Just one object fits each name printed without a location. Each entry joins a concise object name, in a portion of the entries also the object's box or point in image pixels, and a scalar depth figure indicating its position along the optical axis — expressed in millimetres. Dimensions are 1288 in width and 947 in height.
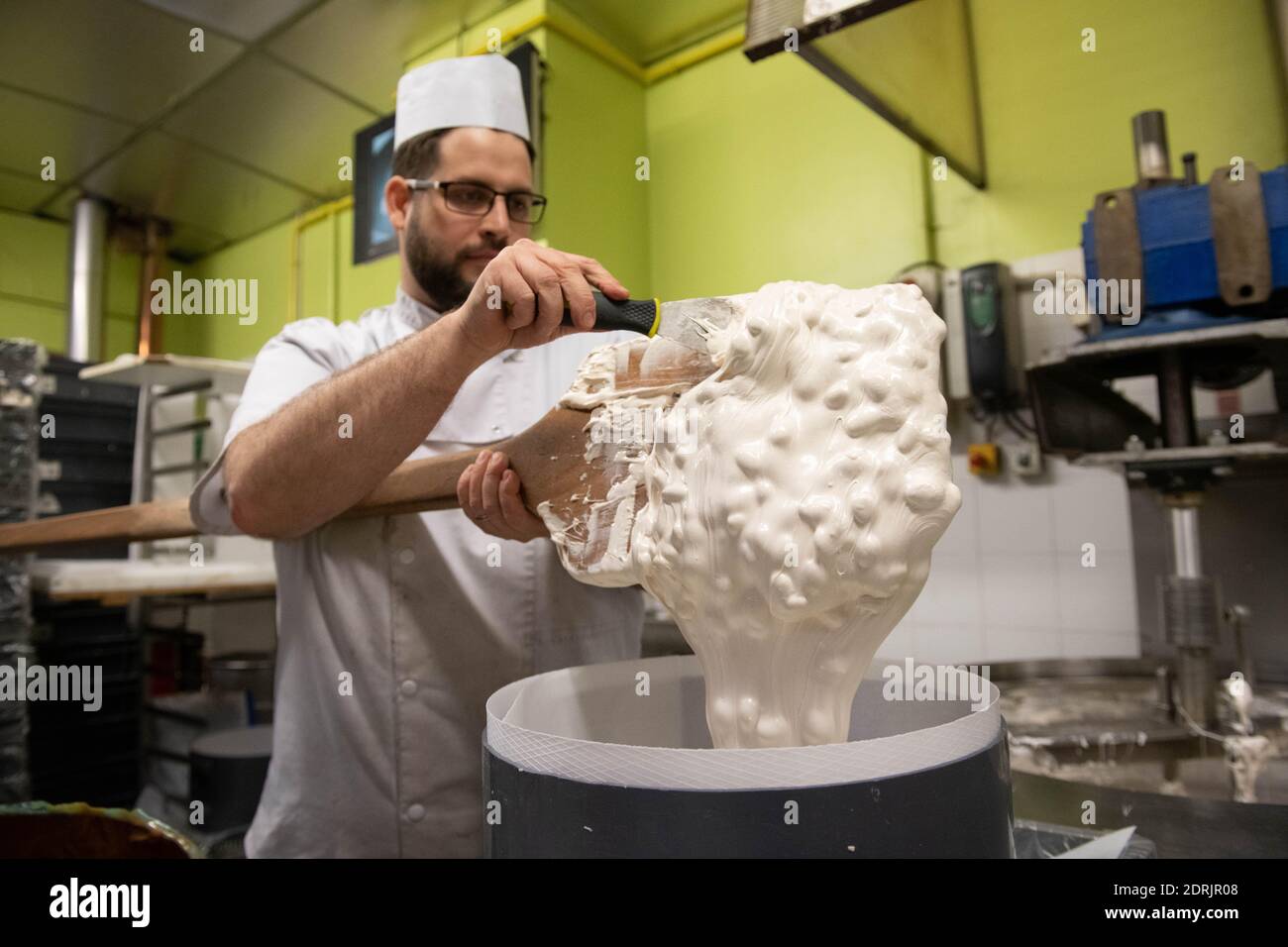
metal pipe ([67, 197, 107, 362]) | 1567
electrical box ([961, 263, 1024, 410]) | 1895
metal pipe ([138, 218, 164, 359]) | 1821
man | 1040
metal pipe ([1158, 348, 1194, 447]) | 1310
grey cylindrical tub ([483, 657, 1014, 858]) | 456
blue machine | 1265
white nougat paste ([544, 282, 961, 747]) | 593
